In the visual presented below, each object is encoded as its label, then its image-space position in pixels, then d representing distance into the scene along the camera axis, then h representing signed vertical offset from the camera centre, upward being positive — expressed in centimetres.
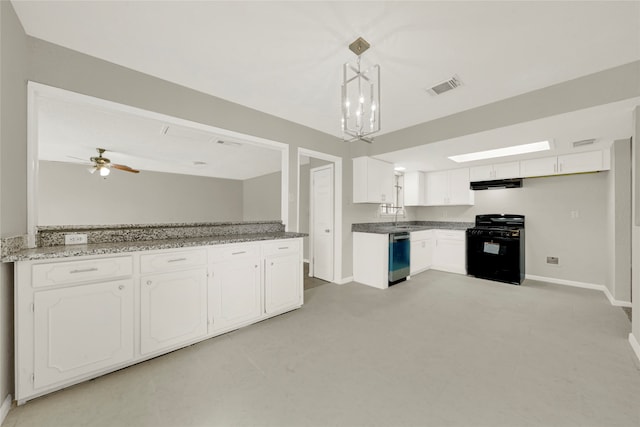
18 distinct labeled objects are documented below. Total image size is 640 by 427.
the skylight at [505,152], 345 +103
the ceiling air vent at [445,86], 228 +131
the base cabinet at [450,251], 464 -77
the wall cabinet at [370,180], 405 +61
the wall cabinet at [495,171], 418 +81
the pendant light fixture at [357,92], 181 +132
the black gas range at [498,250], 395 -63
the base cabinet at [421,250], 448 -73
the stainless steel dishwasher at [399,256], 385 -72
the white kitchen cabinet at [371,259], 378 -76
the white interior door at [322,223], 414 -16
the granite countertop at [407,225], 409 -24
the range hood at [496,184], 429 +59
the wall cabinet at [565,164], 345 +80
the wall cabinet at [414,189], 525 +59
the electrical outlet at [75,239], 191 -21
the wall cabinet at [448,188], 483 +57
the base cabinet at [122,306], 146 -72
